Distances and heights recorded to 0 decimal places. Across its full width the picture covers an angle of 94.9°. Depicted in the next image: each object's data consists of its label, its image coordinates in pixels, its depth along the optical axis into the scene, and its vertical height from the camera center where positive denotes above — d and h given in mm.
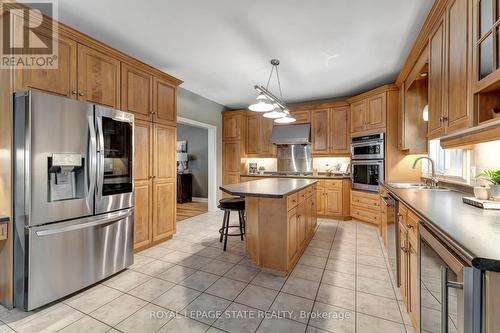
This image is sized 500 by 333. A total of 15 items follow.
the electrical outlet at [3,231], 1800 -515
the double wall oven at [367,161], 4098 +98
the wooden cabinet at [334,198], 4656 -648
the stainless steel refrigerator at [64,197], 1785 -273
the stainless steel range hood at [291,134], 5133 +740
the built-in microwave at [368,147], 4090 +369
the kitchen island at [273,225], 2352 -638
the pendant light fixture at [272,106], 2741 +785
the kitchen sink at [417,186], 2487 -241
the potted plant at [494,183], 1515 -110
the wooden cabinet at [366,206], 4074 -748
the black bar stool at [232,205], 2990 -508
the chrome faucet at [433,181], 2572 -165
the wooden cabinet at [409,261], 1467 -680
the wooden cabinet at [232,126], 5746 +1015
